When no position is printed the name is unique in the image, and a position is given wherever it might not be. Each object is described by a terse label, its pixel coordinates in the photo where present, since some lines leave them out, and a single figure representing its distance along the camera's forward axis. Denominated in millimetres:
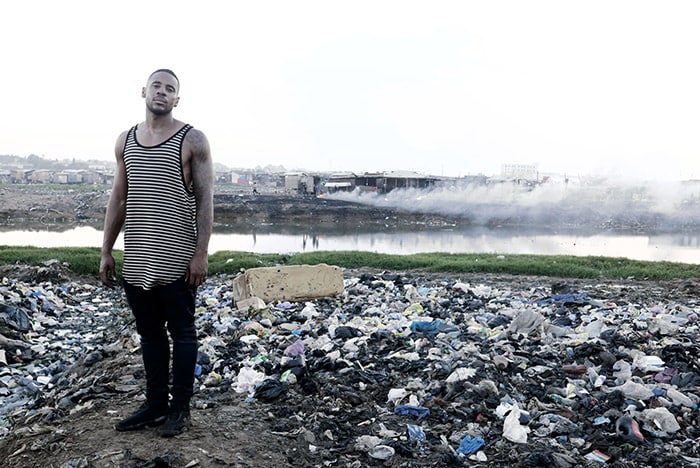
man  2555
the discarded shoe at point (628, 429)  3016
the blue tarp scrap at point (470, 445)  2924
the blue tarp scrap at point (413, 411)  3351
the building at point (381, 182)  50188
